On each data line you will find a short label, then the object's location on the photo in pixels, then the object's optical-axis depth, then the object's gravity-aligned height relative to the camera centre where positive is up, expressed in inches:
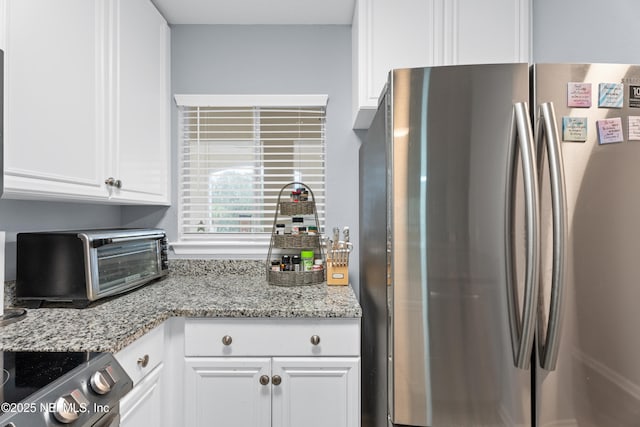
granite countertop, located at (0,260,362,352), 41.2 -14.8
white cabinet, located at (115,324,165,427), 44.1 -23.4
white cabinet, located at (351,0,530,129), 65.8 +34.1
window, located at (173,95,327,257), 85.1 +12.3
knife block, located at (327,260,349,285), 71.5 -12.4
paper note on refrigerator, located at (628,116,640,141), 40.3 +9.9
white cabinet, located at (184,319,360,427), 56.5 -26.2
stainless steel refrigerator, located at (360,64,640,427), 40.0 -3.7
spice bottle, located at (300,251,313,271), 73.7 -9.9
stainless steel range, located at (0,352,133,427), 27.6 -15.3
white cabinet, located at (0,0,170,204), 42.9 +17.8
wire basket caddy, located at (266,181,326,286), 70.8 -6.4
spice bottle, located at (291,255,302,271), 73.4 -10.7
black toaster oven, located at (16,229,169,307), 53.2 -8.2
